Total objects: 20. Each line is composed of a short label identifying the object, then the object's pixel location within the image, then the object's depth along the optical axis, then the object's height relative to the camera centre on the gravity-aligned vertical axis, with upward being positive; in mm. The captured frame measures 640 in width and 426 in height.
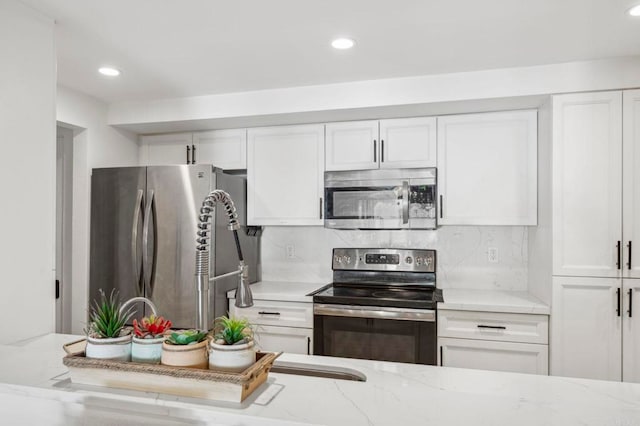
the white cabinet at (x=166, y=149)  3637 +547
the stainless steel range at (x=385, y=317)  2766 -643
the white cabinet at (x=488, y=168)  2900 +319
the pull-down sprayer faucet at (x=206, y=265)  1331 -152
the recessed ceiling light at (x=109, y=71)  2672 +871
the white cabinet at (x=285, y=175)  3303 +304
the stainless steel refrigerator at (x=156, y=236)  2994 -148
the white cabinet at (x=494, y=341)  2656 -757
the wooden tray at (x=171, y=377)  1158 -441
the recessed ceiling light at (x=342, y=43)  2260 +888
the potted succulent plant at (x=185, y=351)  1229 -378
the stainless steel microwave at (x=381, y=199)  3016 +118
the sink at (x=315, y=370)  1530 -546
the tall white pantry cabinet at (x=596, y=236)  2506 -110
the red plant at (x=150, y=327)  1323 -337
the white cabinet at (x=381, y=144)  3090 +511
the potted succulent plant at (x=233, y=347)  1206 -360
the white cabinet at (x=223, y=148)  3473 +531
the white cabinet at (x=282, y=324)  3020 -748
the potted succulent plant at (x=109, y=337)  1290 -359
